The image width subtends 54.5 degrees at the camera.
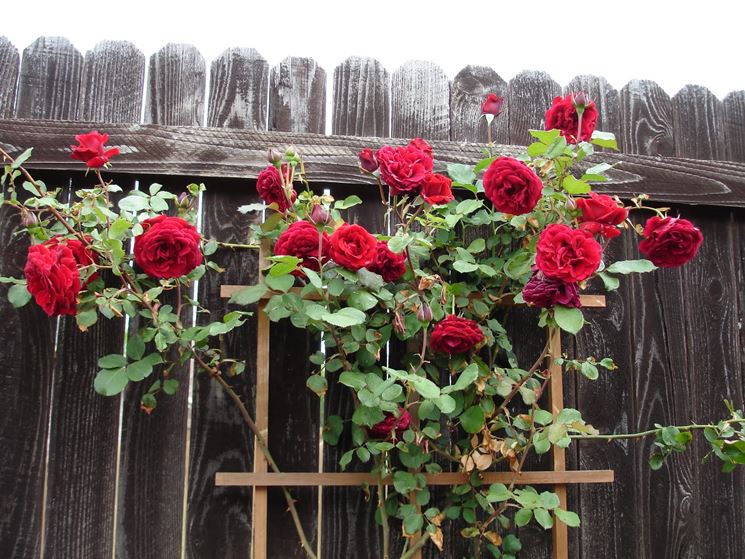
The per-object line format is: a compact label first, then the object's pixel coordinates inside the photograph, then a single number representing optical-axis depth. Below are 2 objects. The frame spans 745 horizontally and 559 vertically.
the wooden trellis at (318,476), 1.54
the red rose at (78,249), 1.43
